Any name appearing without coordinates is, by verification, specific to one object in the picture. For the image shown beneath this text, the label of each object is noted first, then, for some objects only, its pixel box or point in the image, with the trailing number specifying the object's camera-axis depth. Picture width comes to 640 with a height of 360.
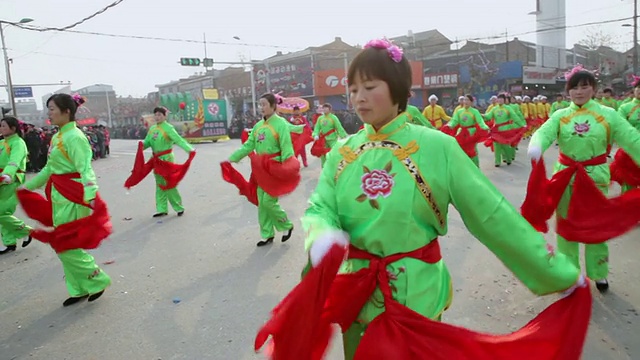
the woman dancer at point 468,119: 10.77
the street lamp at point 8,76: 26.64
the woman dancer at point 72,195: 4.19
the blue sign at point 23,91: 35.25
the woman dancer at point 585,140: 3.86
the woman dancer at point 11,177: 5.60
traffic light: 26.42
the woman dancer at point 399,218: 1.72
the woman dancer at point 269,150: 5.94
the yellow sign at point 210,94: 32.44
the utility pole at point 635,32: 25.50
